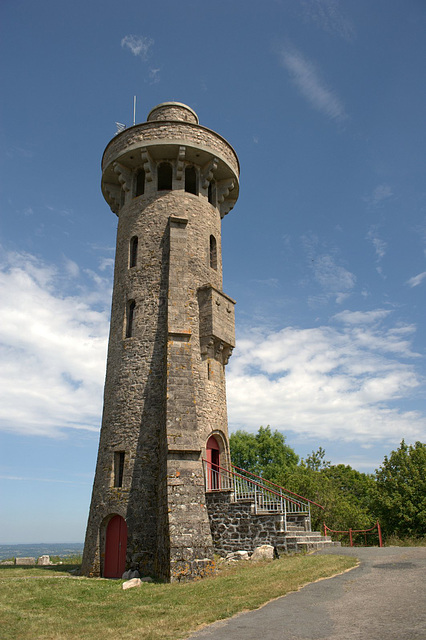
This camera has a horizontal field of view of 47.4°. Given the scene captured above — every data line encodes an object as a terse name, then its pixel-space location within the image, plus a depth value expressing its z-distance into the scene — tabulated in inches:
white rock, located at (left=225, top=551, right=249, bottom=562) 558.6
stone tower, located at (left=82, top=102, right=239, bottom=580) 556.1
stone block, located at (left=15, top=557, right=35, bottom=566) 851.0
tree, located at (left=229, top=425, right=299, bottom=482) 1686.1
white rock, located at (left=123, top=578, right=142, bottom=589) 471.5
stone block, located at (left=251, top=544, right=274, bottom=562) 540.7
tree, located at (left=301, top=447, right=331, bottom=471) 1657.2
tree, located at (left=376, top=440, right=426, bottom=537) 1009.5
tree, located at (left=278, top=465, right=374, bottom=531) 1051.8
